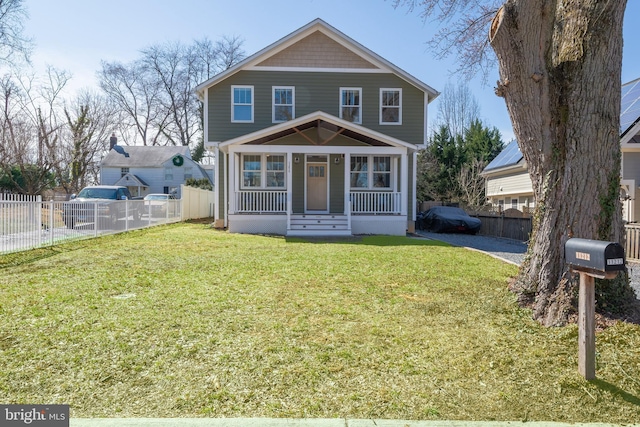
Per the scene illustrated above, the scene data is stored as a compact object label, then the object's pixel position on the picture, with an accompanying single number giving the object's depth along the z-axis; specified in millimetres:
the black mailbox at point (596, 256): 2803
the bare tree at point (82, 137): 30312
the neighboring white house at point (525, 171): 12578
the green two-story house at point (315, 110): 15703
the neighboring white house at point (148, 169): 37156
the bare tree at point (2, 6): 16878
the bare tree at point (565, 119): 4051
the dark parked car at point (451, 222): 16422
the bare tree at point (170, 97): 39719
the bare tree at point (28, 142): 24094
